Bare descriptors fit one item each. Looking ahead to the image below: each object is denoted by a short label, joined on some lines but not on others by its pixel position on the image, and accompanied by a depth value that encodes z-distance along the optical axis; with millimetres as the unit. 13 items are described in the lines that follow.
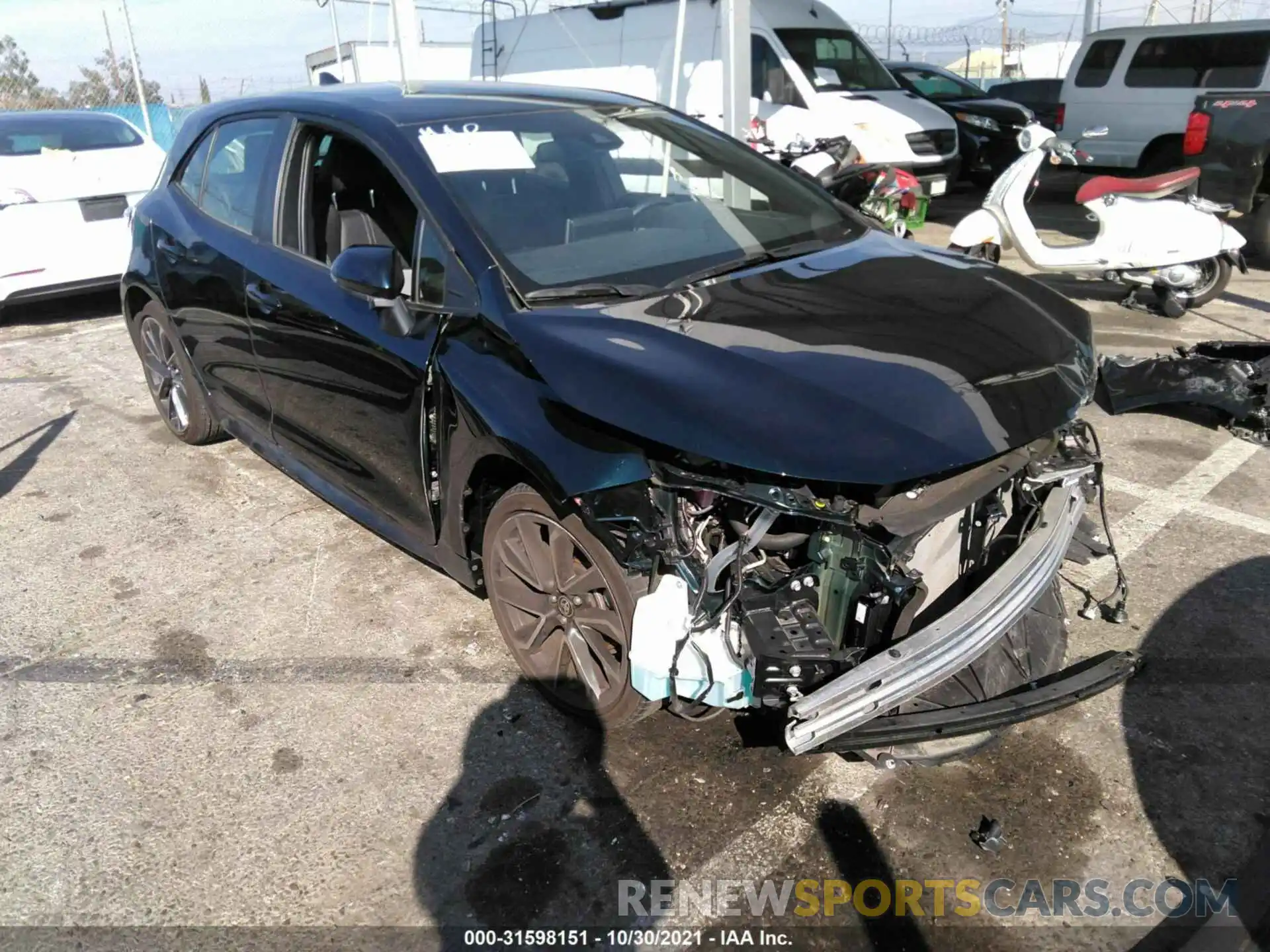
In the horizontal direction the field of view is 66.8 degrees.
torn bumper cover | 4680
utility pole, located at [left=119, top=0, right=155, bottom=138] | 13172
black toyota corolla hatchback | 2262
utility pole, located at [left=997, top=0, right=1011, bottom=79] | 28109
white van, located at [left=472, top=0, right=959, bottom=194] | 10445
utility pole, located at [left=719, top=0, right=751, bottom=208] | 7328
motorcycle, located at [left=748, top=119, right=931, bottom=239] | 8102
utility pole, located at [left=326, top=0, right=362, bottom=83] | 16219
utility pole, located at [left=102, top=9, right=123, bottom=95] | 20630
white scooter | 6613
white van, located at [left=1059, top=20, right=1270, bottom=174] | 9969
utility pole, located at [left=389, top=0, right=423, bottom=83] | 8203
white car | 7184
